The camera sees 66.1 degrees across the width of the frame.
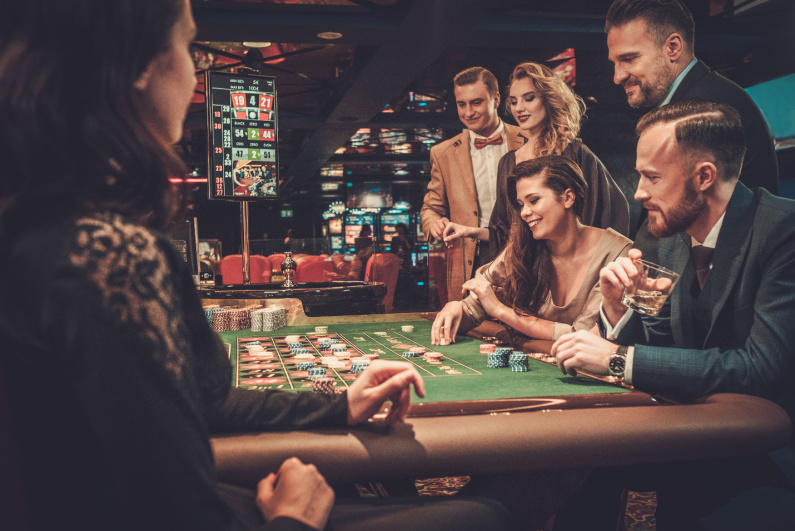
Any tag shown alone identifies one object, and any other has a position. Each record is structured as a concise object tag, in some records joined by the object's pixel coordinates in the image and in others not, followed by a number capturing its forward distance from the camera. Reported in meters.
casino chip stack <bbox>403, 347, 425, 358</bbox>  2.12
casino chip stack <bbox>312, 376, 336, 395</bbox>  1.48
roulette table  1.14
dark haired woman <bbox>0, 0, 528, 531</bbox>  0.67
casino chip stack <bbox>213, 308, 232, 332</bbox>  2.85
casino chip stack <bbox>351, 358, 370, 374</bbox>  1.81
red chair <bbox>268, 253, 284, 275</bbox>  10.09
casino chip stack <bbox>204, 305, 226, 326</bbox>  2.89
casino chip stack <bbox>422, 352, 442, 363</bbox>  2.03
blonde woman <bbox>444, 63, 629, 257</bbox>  3.07
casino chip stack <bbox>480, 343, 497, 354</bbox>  2.13
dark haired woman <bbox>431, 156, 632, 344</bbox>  2.44
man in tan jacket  3.82
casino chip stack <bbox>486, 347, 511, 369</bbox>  1.88
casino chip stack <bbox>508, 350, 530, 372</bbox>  1.82
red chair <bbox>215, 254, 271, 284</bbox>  7.75
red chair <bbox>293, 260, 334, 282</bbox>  7.68
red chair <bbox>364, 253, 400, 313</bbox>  6.95
